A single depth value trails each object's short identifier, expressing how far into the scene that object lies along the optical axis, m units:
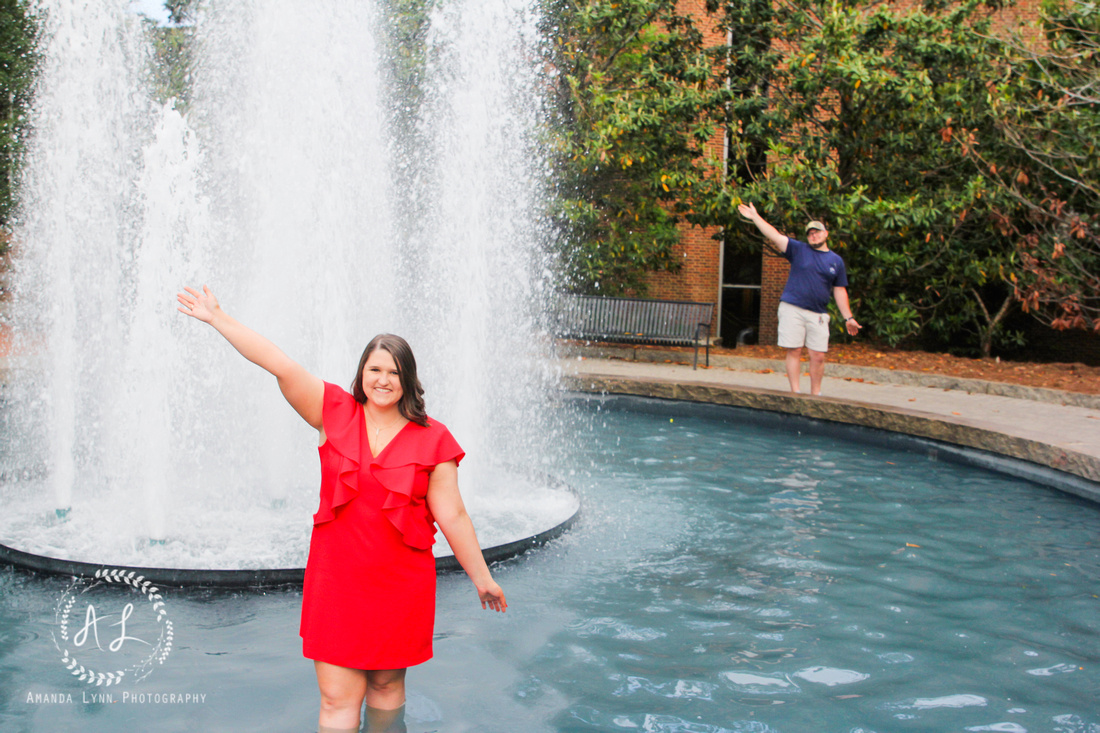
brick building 16.73
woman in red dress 2.33
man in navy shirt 8.44
